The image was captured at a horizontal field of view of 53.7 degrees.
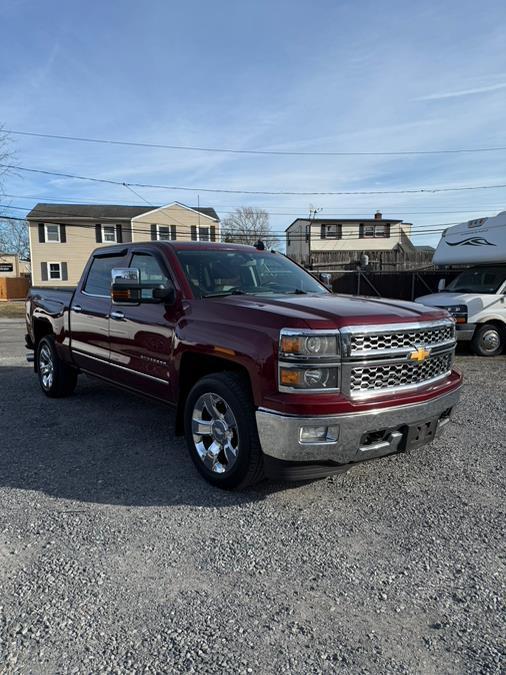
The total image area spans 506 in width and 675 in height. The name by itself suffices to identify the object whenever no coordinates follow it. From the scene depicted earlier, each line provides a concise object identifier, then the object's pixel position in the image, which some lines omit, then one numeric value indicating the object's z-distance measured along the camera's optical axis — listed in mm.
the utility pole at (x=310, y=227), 44150
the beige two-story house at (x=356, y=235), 43625
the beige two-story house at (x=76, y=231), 34688
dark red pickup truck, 3154
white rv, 10016
